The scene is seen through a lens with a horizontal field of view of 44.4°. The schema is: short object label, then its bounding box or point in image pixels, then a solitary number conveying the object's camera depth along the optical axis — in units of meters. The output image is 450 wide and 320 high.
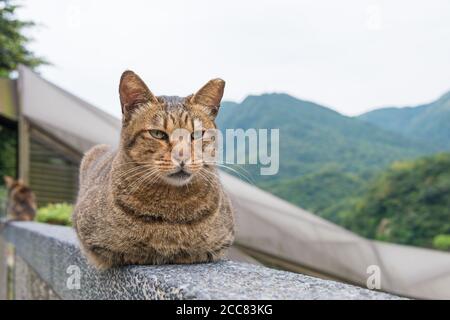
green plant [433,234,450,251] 11.33
